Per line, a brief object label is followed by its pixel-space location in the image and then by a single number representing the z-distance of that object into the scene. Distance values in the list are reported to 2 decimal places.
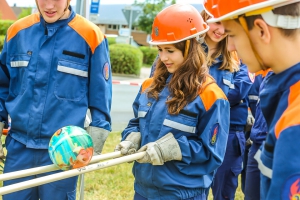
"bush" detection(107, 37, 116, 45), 31.57
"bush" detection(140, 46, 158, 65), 30.28
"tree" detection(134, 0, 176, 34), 38.88
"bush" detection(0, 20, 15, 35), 28.70
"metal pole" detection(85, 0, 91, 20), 4.78
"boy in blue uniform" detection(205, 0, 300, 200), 1.40
